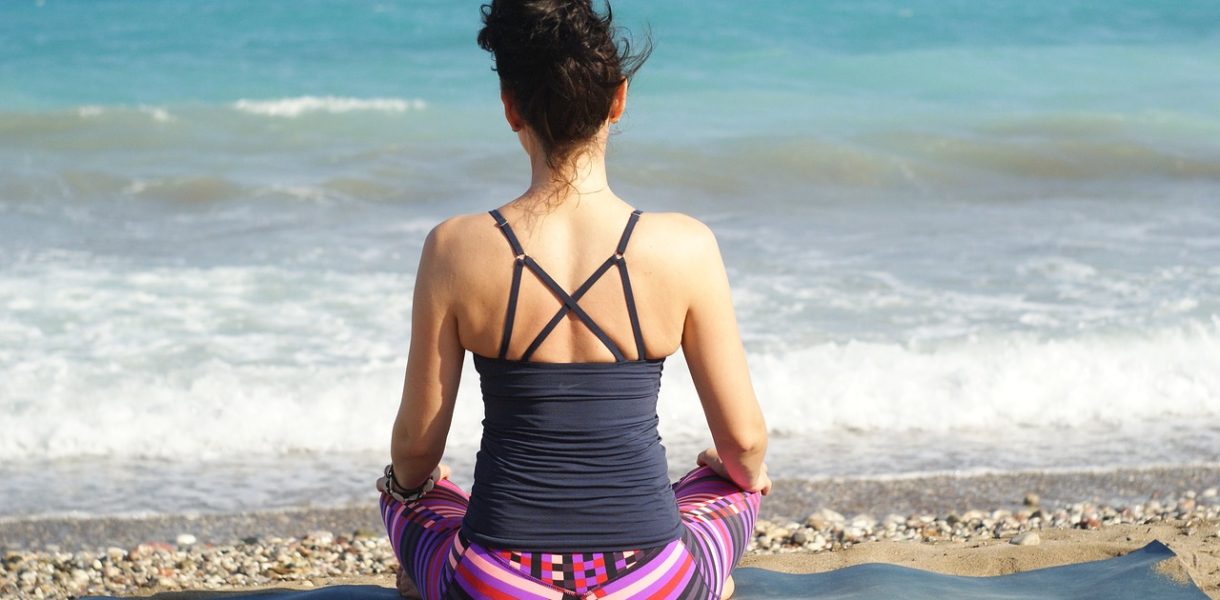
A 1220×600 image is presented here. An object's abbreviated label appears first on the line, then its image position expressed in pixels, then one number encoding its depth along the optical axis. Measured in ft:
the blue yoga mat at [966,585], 10.84
